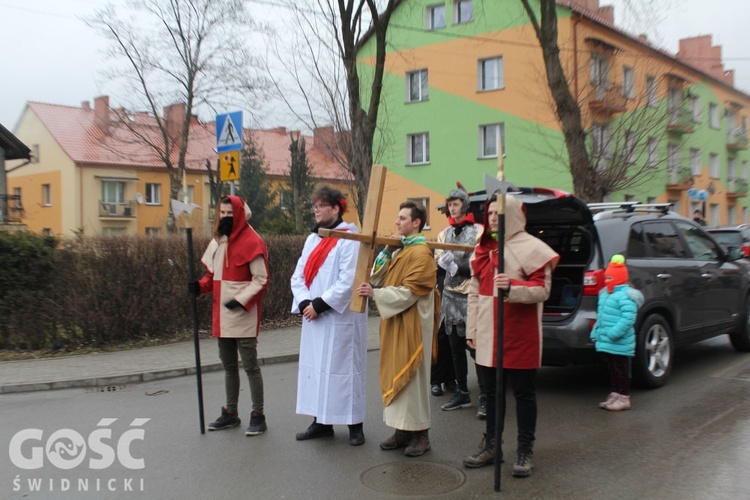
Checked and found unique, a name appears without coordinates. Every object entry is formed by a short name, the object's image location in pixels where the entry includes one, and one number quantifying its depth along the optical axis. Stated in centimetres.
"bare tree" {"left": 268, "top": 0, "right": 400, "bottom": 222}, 1544
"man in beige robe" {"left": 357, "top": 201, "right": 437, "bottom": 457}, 491
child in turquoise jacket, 605
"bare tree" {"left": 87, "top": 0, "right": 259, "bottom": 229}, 2836
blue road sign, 959
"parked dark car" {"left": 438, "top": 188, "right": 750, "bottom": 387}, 637
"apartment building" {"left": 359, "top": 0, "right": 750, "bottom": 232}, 2695
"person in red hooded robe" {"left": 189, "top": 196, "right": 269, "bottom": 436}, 564
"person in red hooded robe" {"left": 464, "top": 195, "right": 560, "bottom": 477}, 447
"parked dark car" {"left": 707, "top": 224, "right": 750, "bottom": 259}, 1513
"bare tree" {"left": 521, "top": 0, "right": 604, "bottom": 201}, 1425
